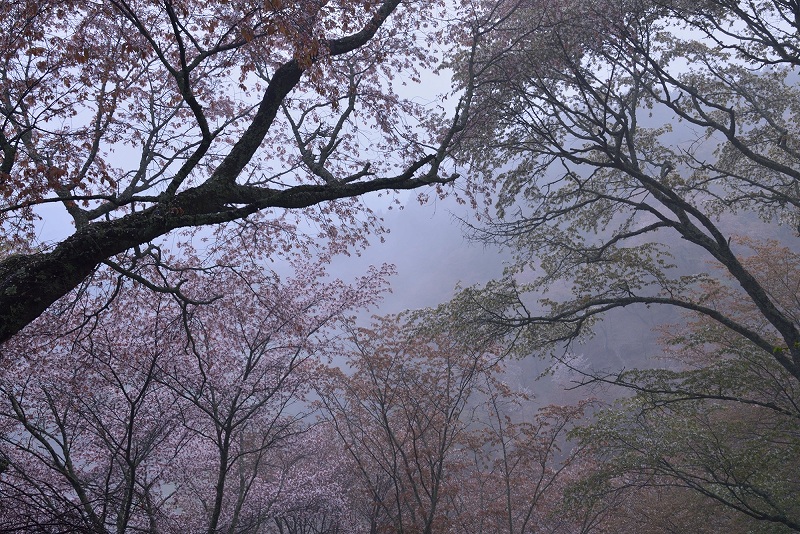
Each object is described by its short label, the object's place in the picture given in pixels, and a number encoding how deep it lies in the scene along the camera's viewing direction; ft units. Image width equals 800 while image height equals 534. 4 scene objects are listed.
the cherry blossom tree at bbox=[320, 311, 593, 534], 32.01
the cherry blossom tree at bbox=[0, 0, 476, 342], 11.59
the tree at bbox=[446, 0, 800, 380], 24.72
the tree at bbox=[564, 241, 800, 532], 23.76
